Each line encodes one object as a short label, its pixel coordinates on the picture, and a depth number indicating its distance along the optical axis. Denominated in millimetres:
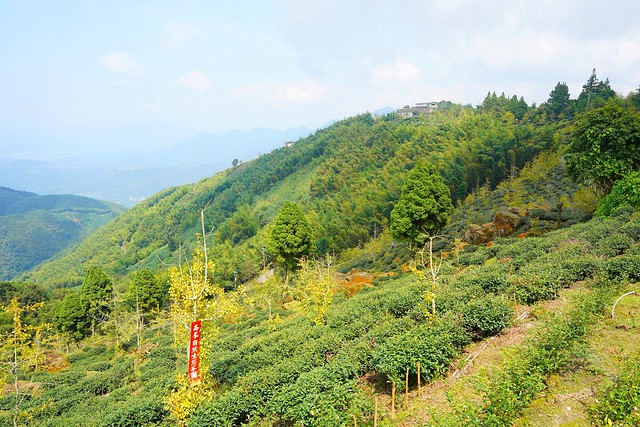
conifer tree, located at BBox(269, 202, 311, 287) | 33031
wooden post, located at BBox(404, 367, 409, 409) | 9483
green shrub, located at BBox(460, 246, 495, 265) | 24234
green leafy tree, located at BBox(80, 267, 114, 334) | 41875
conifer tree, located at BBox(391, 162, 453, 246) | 28328
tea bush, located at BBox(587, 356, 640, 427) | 6602
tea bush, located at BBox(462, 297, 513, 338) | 11820
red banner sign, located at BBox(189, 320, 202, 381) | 10227
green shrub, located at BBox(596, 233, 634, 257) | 15938
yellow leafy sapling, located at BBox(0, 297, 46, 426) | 13023
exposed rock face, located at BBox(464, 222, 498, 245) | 33000
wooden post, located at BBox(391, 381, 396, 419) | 8648
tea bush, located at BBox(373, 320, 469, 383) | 10227
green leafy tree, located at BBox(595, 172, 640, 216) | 22312
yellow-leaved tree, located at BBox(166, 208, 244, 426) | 10359
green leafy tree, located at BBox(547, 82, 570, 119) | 86938
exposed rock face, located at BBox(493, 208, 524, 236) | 31953
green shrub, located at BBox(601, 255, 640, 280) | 13212
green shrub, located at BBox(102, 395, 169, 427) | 12773
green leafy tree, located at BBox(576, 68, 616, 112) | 75550
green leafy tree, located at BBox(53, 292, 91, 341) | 42750
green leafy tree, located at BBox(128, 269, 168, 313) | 41469
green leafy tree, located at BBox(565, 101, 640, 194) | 25047
